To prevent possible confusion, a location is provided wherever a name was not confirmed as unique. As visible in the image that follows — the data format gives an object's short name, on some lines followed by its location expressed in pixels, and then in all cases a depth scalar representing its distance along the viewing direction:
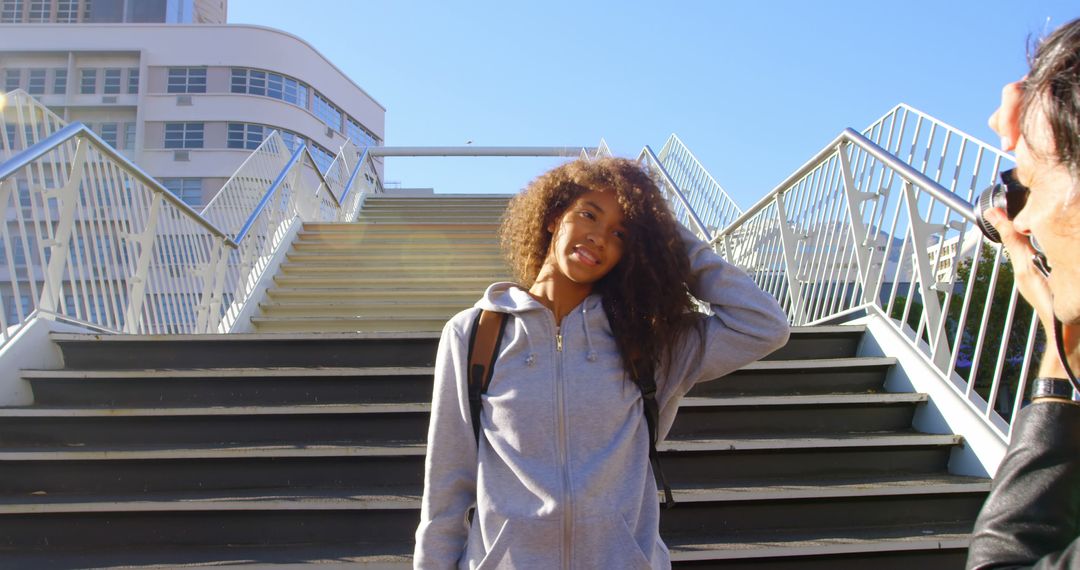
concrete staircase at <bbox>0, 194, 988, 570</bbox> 2.72
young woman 1.36
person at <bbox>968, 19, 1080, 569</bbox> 0.61
